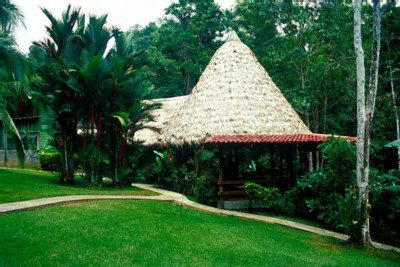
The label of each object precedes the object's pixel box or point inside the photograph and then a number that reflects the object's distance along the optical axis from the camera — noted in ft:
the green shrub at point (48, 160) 68.74
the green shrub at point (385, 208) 32.58
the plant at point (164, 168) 53.93
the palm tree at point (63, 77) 48.51
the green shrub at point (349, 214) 28.17
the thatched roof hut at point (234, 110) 44.47
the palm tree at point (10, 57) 29.71
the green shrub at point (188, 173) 42.75
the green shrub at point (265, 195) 39.22
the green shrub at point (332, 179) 34.91
